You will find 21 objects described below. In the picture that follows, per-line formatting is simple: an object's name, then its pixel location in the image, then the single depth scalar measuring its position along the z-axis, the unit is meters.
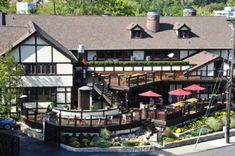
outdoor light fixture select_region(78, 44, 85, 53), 45.53
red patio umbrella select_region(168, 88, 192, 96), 42.25
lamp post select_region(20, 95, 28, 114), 40.03
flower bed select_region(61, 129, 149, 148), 34.38
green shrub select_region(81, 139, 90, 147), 34.48
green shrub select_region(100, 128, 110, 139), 35.56
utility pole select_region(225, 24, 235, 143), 36.66
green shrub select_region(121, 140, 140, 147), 34.53
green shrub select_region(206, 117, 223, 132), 38.97
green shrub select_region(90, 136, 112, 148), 34.19
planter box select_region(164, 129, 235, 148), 35.53
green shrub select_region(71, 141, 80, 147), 34.22
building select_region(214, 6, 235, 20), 152.56
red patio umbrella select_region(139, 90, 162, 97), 41.12
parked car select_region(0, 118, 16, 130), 37.66
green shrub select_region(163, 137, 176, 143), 35.93
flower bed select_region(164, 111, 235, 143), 36.78
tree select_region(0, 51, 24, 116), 37.84
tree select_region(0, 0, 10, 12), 49.19
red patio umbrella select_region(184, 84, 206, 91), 43.91
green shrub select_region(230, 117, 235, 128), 39.94
